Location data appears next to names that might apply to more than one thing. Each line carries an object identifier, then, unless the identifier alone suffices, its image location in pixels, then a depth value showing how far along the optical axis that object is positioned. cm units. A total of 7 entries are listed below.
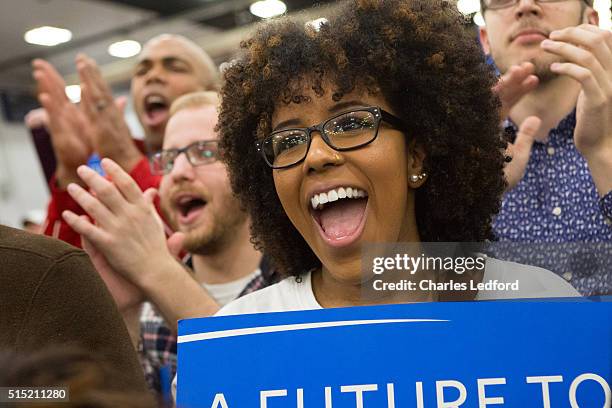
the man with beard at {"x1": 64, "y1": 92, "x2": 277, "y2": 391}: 180
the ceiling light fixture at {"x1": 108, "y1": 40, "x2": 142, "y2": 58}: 855
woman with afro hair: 134
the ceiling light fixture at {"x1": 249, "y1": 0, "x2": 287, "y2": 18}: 744
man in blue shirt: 168
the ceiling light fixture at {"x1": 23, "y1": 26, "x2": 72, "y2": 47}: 811
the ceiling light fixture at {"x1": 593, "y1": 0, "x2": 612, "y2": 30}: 201
